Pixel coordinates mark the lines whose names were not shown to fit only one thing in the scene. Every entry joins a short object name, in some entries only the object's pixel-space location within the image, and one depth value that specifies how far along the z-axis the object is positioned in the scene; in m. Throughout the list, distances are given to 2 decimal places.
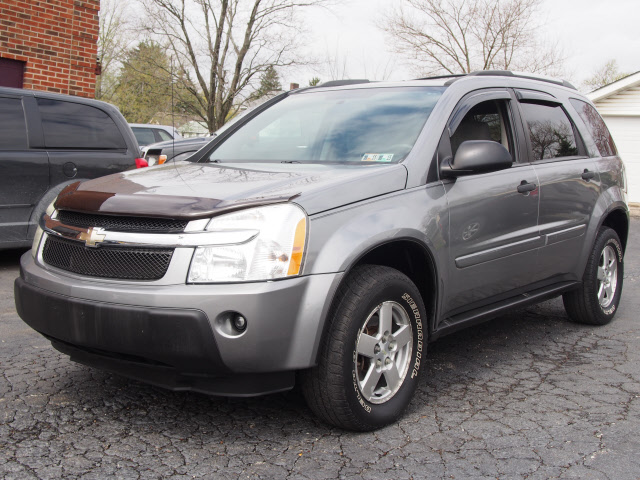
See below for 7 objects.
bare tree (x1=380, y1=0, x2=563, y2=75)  34.44
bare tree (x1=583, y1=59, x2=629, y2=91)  46.72
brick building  10.34
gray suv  2.86
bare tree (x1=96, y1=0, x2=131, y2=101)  41.94
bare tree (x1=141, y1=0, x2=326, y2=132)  30.98
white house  20.50
